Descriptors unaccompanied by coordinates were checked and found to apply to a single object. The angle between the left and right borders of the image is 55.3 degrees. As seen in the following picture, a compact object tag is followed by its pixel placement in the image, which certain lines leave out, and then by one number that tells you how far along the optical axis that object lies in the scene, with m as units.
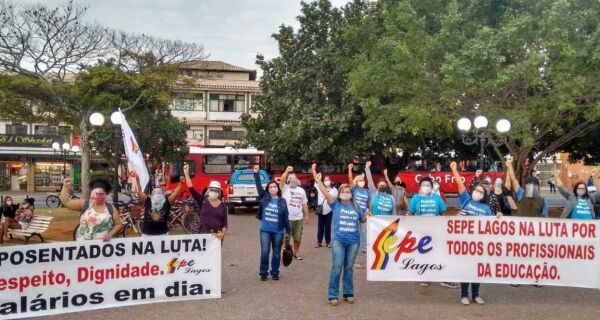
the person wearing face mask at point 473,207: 7.89
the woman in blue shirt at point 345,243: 7.51
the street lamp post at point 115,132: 13.95
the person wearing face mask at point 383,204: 10.34
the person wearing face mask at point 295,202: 10.59
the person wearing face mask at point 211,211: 8.33
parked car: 23.11
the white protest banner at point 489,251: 7.87
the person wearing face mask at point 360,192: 10.12
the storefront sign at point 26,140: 46.84
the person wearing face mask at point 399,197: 11.69
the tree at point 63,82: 20.83
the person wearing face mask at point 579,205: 8.65
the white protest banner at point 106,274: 6.49
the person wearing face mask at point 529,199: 9.36
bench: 13.38
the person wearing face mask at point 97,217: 7.04
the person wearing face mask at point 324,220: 12.32
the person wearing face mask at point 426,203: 8.62
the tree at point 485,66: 17.05
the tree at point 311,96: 25.05
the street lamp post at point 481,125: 15.01
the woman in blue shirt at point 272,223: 8.95
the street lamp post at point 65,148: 30.50
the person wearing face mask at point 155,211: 7.96
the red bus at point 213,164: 26.44
